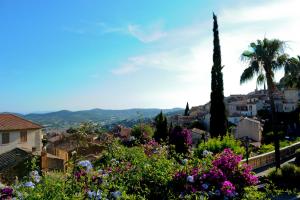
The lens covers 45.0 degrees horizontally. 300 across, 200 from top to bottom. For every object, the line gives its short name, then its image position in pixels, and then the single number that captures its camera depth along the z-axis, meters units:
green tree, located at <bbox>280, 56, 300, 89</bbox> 19.92
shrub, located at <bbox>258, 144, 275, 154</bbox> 25.99
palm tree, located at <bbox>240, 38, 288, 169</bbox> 19.70
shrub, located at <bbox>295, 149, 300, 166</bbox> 17.18
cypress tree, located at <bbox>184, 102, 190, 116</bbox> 107.06
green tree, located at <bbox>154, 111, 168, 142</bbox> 52.59
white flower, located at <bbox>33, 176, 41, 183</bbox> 5.99
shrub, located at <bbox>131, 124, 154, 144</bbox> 14.20
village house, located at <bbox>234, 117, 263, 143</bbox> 55.31
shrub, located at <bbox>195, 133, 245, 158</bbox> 16.23
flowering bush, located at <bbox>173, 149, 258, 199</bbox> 6.22
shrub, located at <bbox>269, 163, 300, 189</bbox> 14.98
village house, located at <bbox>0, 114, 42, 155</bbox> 35.78
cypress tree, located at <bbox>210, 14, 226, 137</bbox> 29.55
